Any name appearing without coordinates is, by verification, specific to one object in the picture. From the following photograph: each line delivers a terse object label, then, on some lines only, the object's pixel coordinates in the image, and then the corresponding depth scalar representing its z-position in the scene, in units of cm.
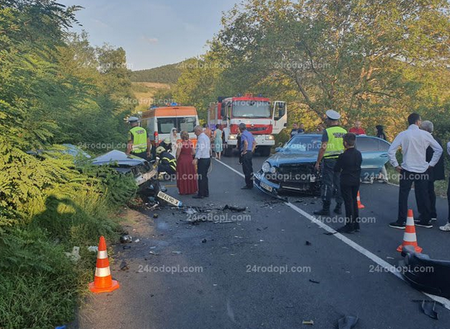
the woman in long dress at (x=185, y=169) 1077
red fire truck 2258
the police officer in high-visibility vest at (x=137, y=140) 1123
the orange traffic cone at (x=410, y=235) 569
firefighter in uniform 1272
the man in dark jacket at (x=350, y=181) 686
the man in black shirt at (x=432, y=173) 744
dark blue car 992
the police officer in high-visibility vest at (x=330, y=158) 812
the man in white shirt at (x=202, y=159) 1039
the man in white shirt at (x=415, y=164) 701
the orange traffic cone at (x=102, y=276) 452
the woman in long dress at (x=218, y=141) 2144
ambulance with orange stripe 2170
